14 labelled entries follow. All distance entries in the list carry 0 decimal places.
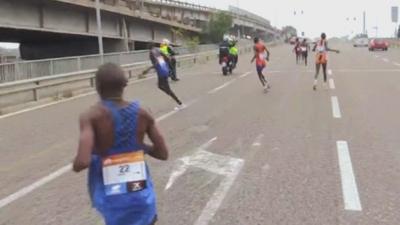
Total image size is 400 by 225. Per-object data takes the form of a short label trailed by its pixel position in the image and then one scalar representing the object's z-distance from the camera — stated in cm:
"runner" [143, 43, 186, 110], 1492
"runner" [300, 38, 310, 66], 3744
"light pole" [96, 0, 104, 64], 2570
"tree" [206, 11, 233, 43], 7838
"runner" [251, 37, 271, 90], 1902
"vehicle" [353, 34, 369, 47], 9606
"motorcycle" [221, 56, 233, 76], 2756
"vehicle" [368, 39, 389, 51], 6744
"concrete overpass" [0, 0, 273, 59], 2865
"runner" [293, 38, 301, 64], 3882
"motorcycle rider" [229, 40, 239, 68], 2831
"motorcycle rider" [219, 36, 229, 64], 2784
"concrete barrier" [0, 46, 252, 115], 1656
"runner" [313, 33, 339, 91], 1947
